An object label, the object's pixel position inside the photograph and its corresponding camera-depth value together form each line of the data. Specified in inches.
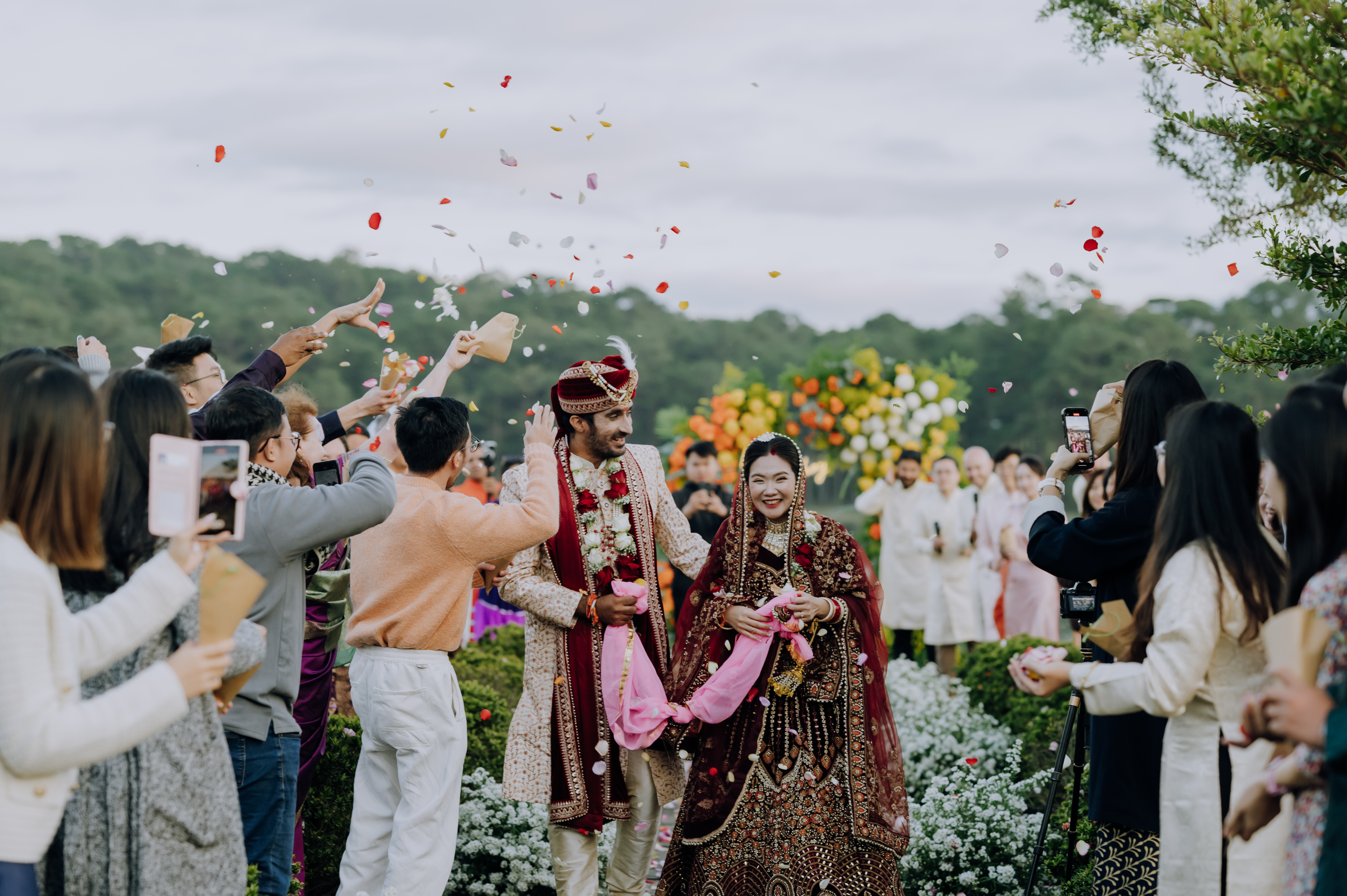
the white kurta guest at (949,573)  413.7
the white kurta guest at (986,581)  431.5
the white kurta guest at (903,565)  428.5
